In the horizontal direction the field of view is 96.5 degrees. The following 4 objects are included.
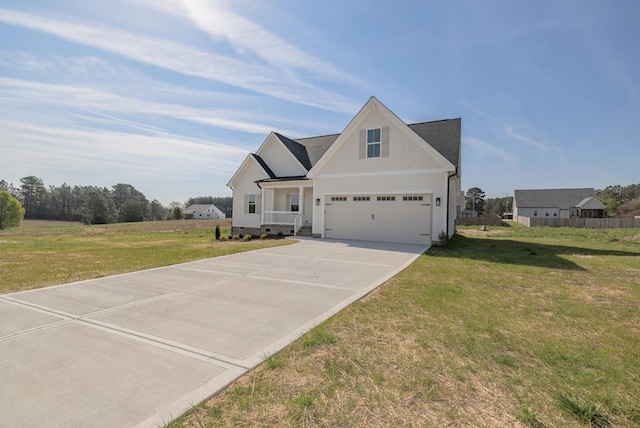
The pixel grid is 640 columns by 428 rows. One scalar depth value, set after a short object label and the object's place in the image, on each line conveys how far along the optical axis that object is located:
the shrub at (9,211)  47.06
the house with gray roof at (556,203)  48.53
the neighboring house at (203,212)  91.38
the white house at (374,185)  14.02
